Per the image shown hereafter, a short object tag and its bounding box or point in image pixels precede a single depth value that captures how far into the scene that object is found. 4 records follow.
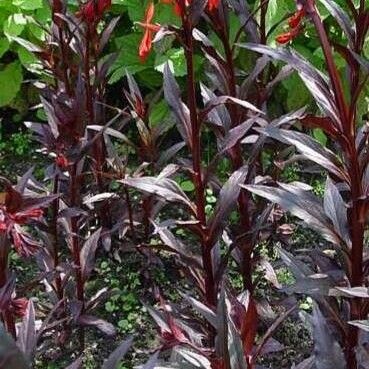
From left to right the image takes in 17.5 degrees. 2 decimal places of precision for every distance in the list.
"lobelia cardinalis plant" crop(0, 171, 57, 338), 1.20
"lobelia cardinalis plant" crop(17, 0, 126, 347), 1.54
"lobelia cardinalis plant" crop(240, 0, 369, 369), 1.18
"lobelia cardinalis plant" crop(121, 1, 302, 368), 1.18
